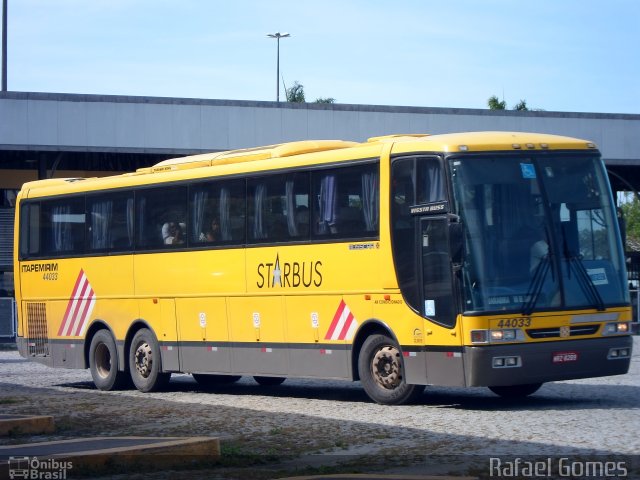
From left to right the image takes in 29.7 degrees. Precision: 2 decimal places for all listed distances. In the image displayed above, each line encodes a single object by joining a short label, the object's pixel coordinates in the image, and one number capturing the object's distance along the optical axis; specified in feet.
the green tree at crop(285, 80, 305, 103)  321.52
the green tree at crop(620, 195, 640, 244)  252.62
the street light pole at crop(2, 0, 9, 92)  131.03
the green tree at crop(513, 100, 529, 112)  306.55
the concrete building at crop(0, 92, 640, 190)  115.34
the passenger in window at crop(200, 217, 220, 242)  62.54
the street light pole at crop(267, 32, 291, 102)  264.11
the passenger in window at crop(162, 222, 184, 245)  65.31
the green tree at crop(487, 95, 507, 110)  298.15
